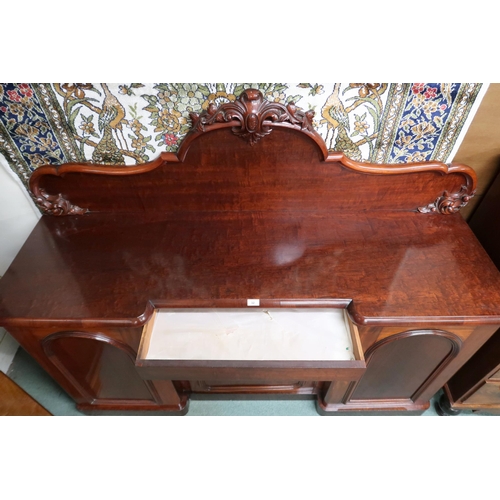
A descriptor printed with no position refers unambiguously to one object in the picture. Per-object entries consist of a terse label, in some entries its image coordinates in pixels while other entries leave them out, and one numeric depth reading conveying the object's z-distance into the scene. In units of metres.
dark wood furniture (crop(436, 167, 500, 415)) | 0.95
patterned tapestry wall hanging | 0.76
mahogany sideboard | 0.77
